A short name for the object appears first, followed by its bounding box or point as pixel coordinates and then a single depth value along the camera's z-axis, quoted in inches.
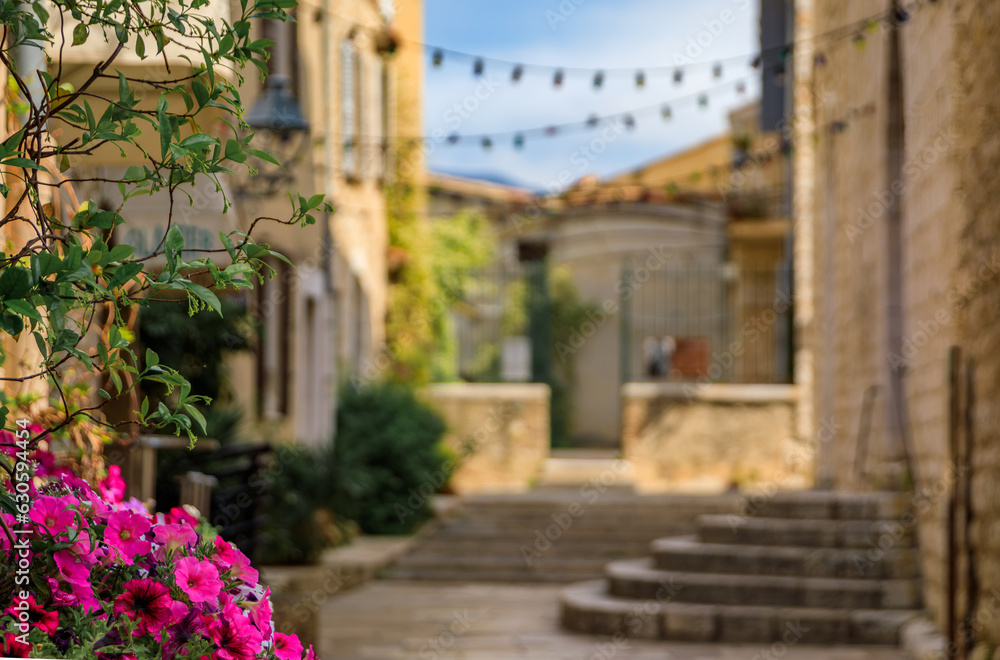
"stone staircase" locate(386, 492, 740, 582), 445.7
